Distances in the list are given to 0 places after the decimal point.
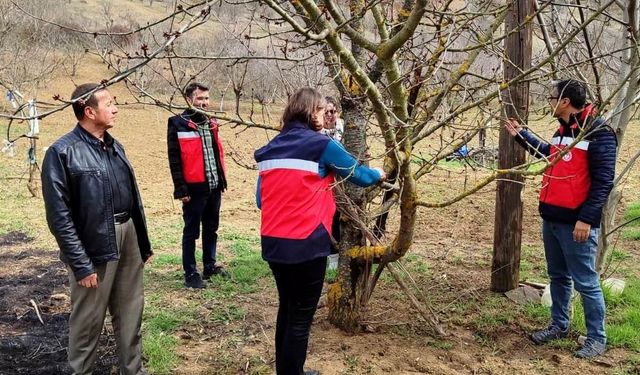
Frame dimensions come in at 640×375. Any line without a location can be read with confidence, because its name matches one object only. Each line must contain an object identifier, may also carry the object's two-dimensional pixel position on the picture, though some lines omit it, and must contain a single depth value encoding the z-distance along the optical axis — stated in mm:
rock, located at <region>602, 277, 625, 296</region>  4809
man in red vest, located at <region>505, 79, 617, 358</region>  3576
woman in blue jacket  2990
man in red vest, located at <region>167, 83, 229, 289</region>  5102
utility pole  4672
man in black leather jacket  3078
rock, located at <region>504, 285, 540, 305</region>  4859
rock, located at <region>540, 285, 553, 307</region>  4703
